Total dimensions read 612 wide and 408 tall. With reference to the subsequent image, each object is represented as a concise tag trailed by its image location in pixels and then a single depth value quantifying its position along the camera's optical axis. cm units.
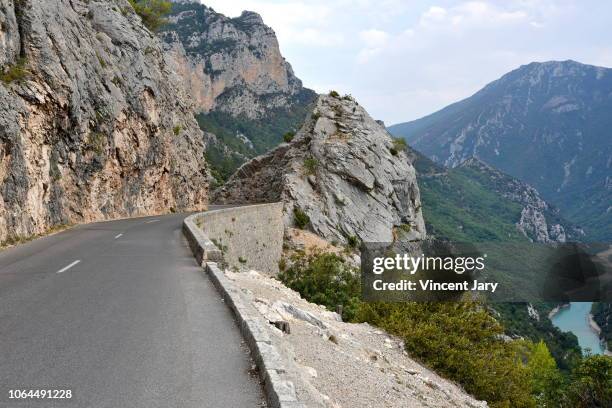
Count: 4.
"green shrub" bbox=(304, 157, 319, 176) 4934
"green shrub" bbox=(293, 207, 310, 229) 4466
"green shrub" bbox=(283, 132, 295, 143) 5811
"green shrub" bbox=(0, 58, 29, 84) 1913
